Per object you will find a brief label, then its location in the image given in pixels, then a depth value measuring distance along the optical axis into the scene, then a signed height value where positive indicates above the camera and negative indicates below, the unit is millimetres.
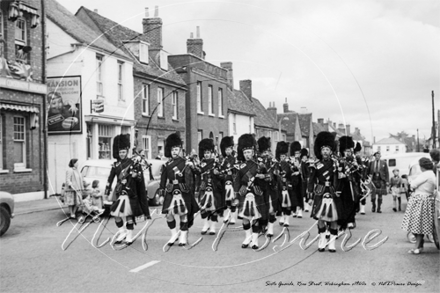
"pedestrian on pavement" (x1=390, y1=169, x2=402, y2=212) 16375 -1266
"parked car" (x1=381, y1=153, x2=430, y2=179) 33219 -991
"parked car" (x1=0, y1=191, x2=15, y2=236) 11195 -1271
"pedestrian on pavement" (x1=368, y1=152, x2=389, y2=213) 16250 -856
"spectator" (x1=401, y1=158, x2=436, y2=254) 8461 -1003
